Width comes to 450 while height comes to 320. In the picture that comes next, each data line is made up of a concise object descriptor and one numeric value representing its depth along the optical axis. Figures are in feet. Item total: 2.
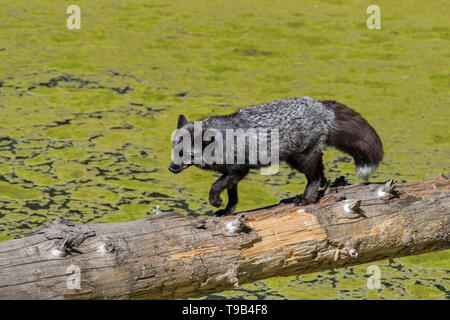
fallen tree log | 21.18
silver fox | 28.19
